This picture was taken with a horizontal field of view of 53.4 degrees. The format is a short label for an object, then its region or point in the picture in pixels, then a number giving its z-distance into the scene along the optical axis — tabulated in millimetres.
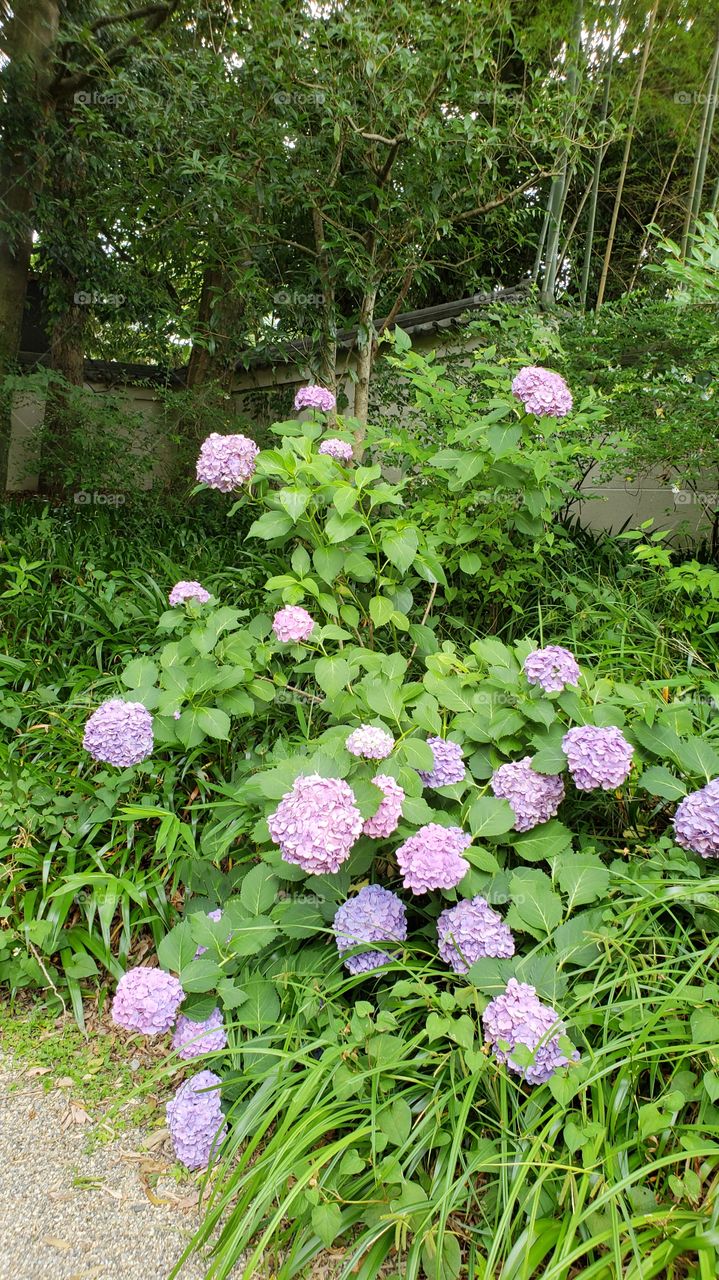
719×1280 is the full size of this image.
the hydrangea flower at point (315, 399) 2326
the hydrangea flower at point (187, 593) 1979
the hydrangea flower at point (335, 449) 2191
